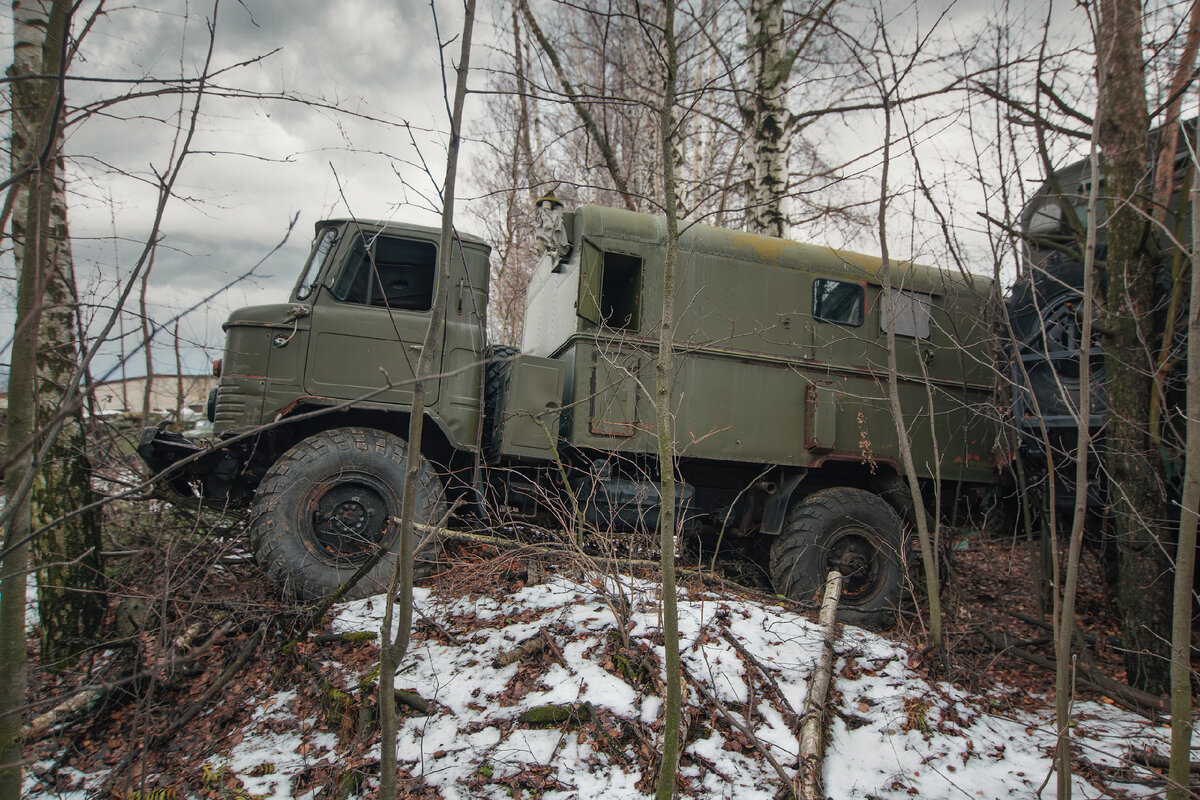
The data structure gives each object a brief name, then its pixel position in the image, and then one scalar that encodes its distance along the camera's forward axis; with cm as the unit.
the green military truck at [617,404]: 497
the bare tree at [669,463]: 251
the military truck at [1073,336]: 446
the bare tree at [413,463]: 211
